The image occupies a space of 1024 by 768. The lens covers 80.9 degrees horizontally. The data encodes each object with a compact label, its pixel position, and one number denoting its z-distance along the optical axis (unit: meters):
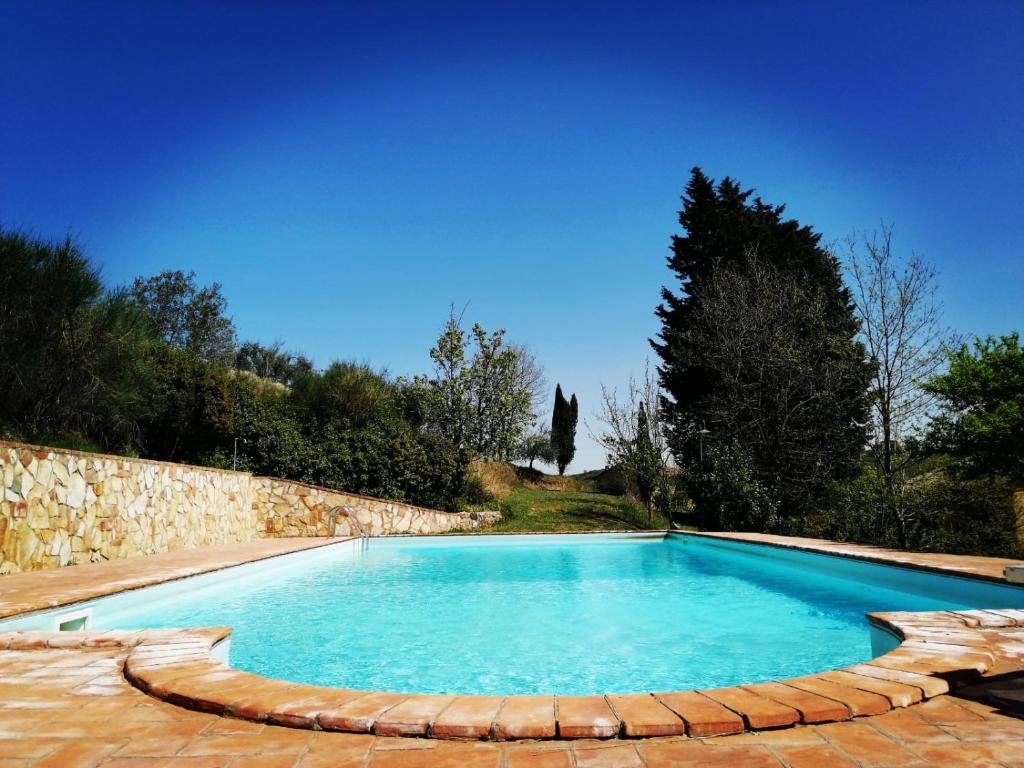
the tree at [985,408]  14.39
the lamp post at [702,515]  15.43
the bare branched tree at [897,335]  10.41
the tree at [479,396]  18.30
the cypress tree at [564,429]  33.16
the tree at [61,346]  8.59
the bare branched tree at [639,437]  16.28
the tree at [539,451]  27.93
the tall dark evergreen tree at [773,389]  14.18
